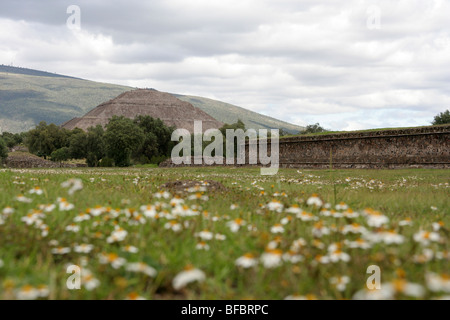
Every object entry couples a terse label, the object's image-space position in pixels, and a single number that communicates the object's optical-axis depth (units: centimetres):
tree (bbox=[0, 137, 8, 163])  4869
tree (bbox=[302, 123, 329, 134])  8751
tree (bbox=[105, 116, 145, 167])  4935
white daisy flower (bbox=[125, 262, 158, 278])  293
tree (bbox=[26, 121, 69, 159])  7981
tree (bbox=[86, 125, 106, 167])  6309
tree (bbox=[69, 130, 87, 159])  6738
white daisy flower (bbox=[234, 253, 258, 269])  299
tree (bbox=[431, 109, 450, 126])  5615
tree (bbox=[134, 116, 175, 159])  6706
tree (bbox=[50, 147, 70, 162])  7025
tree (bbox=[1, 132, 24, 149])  10438
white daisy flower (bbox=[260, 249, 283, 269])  303
